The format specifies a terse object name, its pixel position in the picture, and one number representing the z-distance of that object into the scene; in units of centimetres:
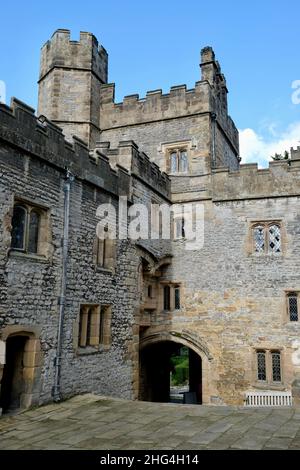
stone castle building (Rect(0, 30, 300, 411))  805
